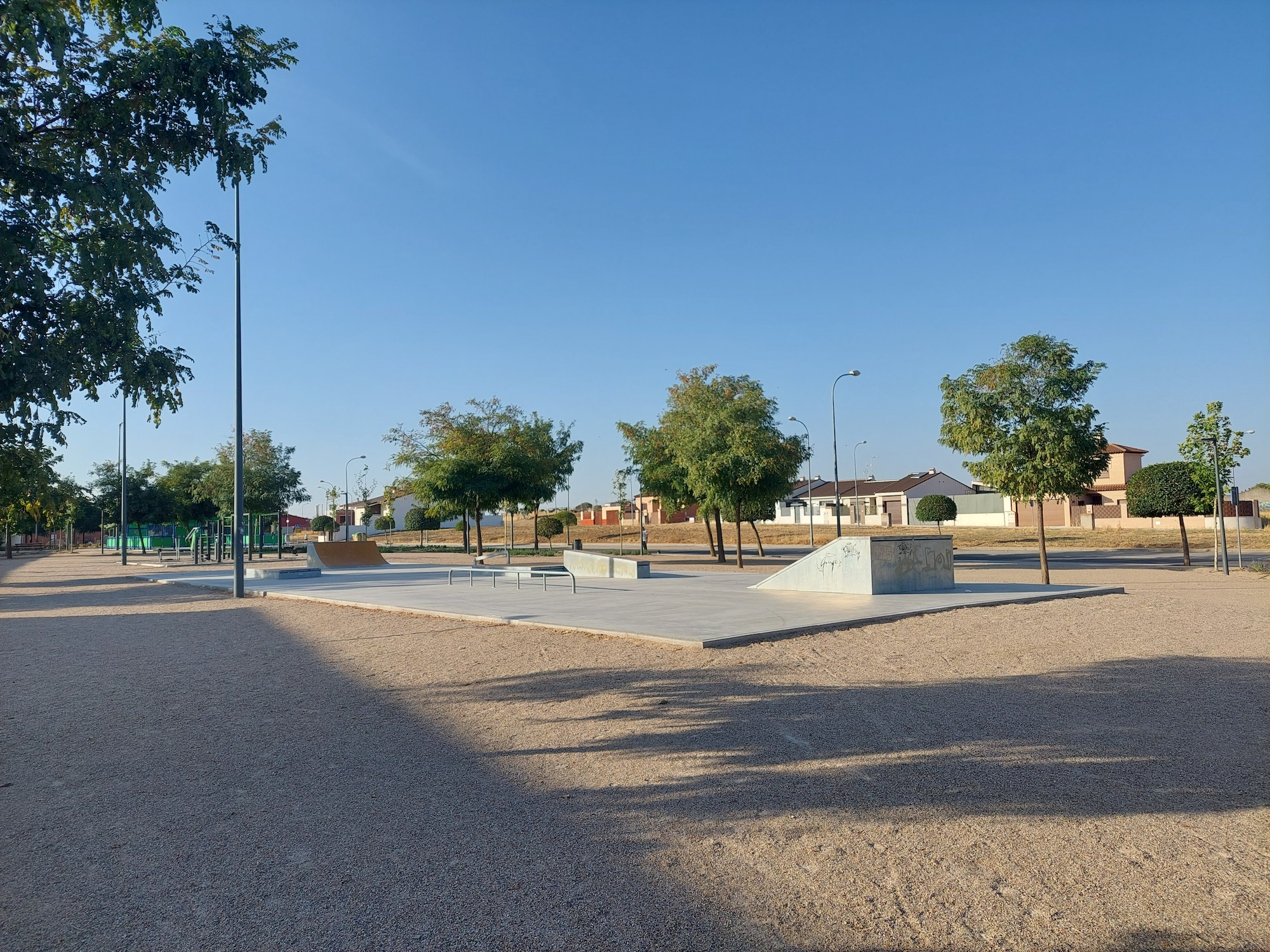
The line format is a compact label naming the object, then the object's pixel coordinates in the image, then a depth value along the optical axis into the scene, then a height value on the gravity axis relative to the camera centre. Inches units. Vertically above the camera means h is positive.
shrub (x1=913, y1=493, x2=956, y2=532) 1904.5 -0.8
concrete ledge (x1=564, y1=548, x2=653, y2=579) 818.8 -52.9
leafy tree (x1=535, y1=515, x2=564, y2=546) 2058.3 -17.9
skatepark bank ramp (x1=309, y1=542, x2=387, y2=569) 1114.1 -44.5
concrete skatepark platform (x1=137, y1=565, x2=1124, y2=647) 410.0 -59.3
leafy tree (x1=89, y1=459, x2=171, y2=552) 2149.4 +94.8
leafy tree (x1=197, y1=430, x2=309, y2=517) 1713.8 +106.7
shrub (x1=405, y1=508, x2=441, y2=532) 2619.1 +6.8
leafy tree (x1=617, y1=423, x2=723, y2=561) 1191.6 +73.6
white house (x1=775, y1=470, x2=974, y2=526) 2854.3 +41.4
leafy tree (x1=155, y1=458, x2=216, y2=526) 2041.1 +103.5
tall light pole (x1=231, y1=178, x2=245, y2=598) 688.4 +122.3
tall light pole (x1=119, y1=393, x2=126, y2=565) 1434.5 +69.1
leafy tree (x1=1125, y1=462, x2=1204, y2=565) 1063.0 +11.3
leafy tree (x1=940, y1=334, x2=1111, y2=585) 690.8 +73.5
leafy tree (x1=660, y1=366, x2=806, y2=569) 948.0 +72.8
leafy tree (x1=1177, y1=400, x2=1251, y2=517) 964.0 +65.9
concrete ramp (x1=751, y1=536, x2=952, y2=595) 567.8 -41.6
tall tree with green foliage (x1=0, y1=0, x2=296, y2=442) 173.5 +83.7
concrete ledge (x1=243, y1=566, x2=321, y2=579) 919.0 -55.6
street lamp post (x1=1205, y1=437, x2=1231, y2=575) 858.5 -9.6
